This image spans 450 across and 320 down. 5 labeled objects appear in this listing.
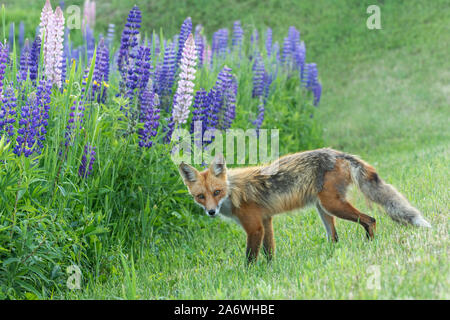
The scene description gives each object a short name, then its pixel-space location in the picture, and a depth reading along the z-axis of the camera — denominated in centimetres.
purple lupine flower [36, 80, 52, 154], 1009
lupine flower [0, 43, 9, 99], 985
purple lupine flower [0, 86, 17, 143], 975
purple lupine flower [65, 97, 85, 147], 1057
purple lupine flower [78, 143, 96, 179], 1065
